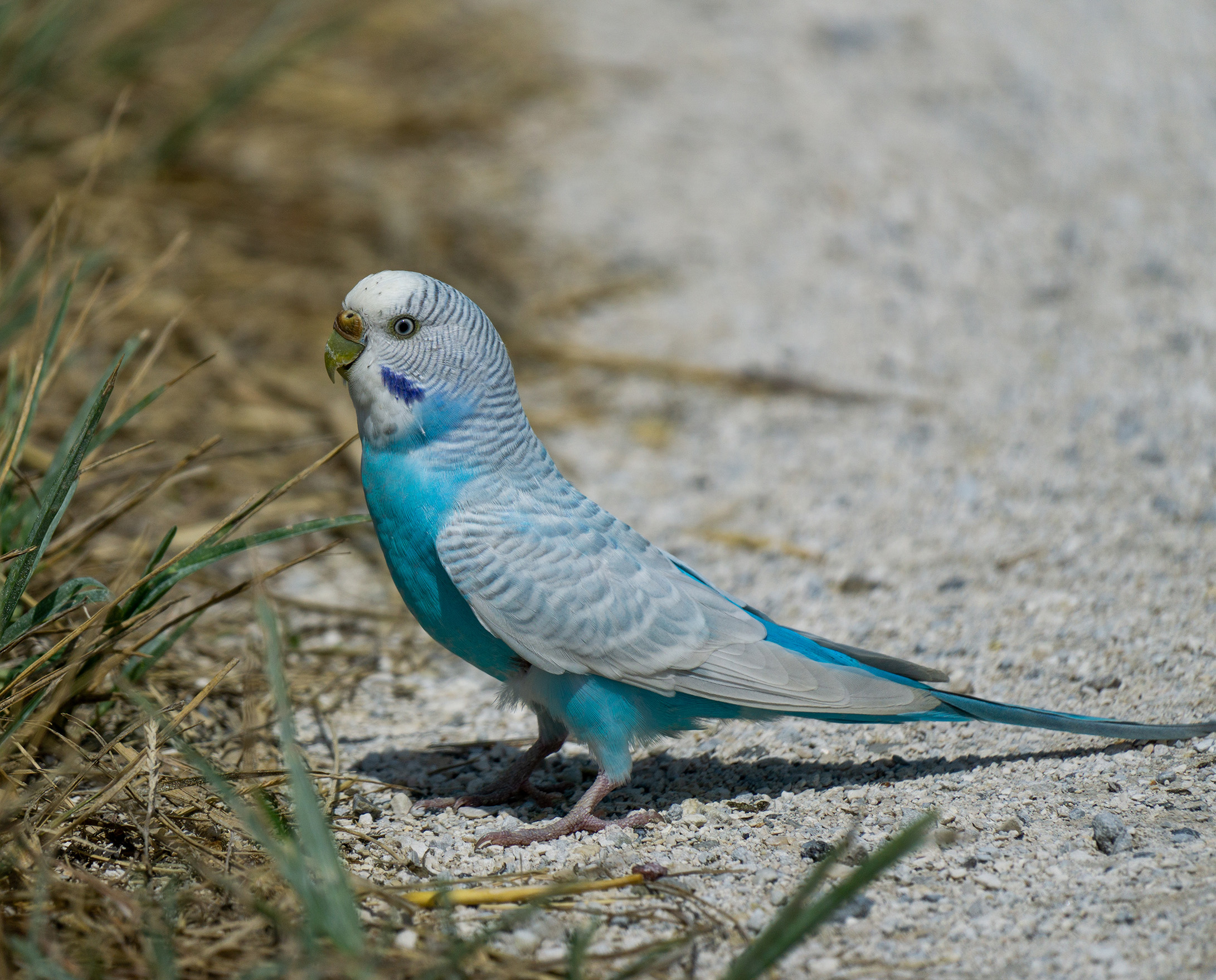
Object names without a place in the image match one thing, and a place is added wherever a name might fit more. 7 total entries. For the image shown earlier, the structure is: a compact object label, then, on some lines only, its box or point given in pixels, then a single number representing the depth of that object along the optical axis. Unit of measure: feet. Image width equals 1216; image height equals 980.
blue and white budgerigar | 17.34
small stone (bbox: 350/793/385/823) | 18.98
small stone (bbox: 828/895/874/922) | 15.19
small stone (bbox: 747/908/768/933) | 15.01
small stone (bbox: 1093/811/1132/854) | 16.01
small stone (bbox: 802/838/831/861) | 16.71
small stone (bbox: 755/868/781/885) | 16.11
